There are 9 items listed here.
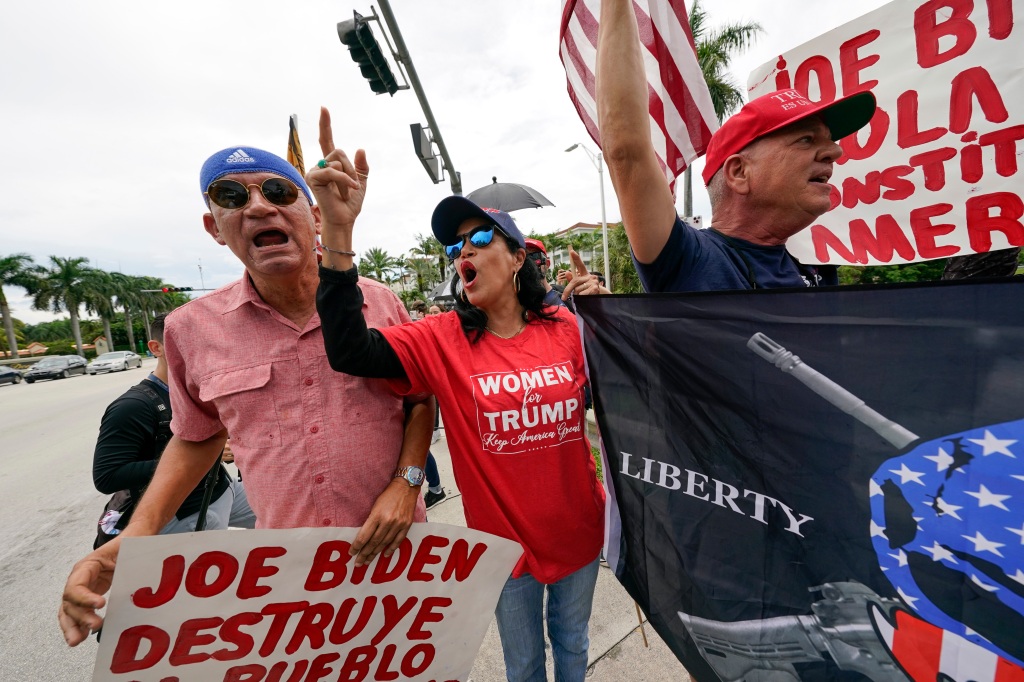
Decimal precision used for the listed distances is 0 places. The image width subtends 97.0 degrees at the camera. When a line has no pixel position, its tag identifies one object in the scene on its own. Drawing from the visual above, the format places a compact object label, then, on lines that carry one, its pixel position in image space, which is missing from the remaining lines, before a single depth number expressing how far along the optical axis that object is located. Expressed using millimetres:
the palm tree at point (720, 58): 18812
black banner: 916
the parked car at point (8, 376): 24078
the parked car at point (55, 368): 24875
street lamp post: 17919
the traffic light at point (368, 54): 5115
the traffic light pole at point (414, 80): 5133
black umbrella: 6438
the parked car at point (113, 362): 27500
